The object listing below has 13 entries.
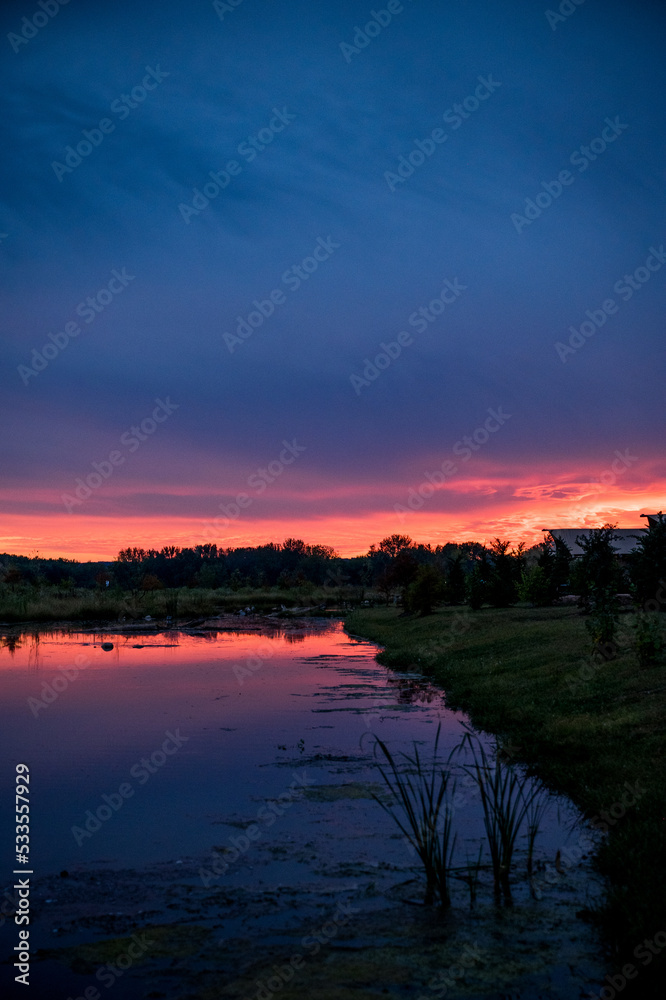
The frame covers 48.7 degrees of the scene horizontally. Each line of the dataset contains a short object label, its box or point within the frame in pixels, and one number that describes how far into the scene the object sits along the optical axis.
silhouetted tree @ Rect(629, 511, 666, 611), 24.94
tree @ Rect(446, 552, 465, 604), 54.53
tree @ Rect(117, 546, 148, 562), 139.07
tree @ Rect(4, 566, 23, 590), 90.84
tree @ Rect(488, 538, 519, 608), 43.76
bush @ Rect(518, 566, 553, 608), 39.22
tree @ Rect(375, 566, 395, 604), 59.73
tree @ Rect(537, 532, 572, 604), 42.16
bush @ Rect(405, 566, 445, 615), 44.97
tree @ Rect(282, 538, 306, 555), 160.25
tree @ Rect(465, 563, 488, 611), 44.97
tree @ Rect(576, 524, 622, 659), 30.75
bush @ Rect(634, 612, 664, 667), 15.88
